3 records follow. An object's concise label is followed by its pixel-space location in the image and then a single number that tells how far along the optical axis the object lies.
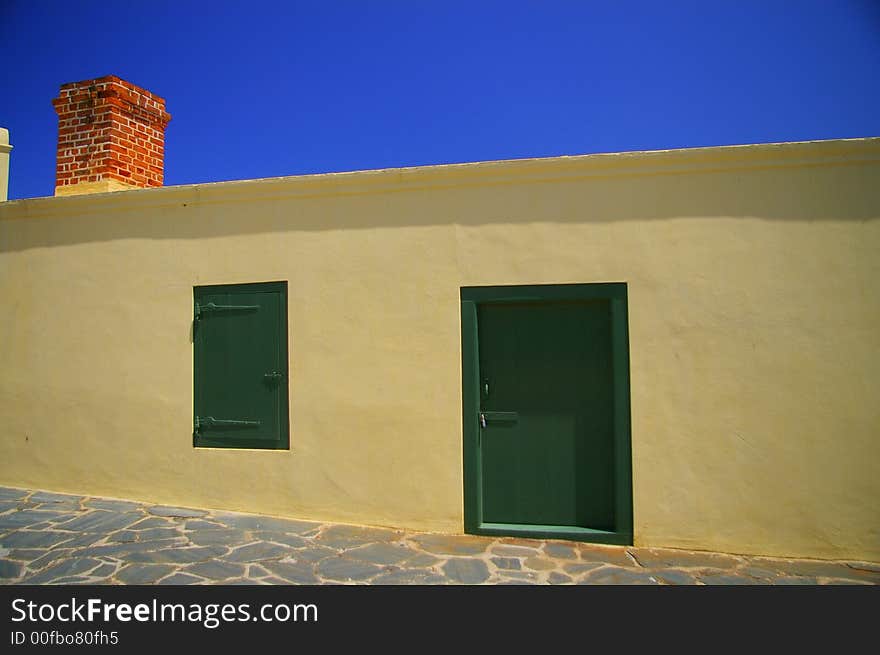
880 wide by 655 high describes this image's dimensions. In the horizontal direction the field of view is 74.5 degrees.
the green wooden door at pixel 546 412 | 4.54
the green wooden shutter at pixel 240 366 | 5.06
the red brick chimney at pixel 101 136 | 6.52
